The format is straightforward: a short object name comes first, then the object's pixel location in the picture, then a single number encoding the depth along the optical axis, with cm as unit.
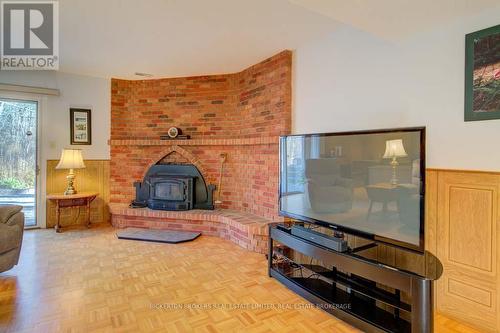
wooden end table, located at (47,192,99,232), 396
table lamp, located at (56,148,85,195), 406
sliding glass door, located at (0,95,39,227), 403
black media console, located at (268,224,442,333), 155
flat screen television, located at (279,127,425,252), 171
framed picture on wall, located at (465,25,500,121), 176
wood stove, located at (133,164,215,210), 425
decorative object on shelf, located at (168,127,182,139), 441
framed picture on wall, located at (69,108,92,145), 444
